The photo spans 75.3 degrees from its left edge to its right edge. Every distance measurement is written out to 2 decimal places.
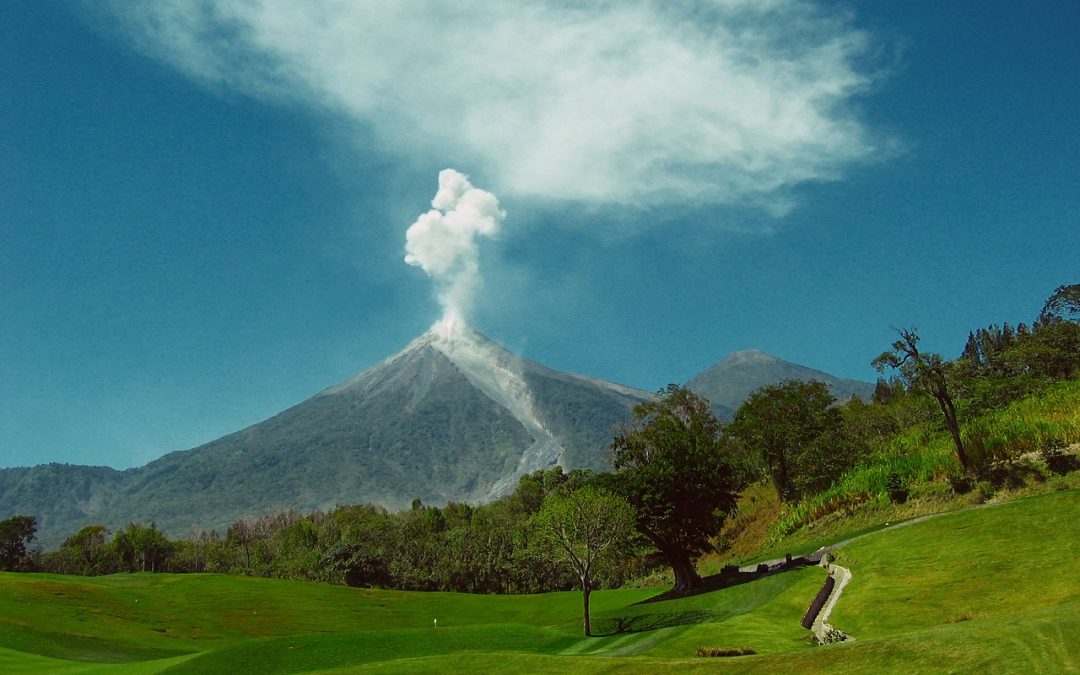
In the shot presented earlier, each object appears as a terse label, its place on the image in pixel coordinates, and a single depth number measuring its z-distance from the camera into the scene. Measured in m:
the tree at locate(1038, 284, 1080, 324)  101.56
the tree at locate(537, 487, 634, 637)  47.12
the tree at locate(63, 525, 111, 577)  140.00
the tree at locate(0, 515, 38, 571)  133.12
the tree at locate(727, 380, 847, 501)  68.69
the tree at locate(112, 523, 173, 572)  139.62
